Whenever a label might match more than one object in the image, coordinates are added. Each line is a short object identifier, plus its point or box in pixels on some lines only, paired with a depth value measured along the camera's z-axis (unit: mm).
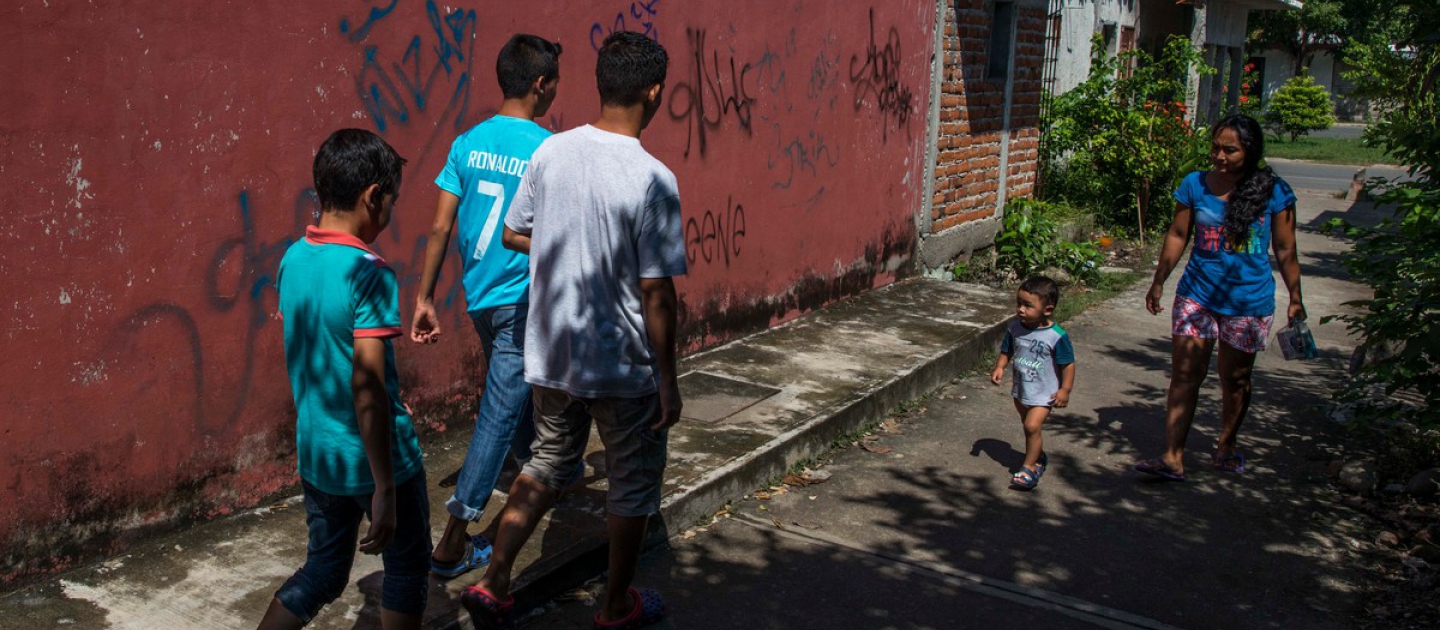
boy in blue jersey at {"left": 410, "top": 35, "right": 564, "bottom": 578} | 3818
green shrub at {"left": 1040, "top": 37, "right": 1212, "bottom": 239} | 12312
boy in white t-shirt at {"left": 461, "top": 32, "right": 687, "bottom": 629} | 3355
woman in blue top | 5273
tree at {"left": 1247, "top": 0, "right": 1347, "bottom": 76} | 39156
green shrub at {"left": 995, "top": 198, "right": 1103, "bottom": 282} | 10453
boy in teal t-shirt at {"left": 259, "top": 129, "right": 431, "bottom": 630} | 2727
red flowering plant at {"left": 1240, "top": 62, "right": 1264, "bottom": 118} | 17741
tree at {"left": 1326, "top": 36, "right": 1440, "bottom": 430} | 5094
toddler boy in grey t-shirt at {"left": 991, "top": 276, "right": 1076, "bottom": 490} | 5359
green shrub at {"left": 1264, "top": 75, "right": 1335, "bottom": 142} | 32125
